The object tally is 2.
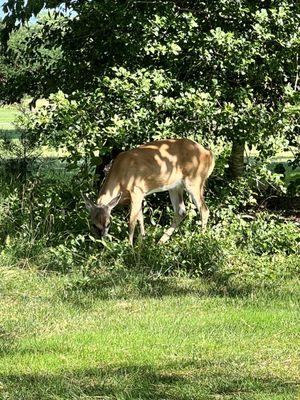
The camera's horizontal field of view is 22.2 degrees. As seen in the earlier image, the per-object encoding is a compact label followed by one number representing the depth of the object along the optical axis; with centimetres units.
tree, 1018
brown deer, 1030
